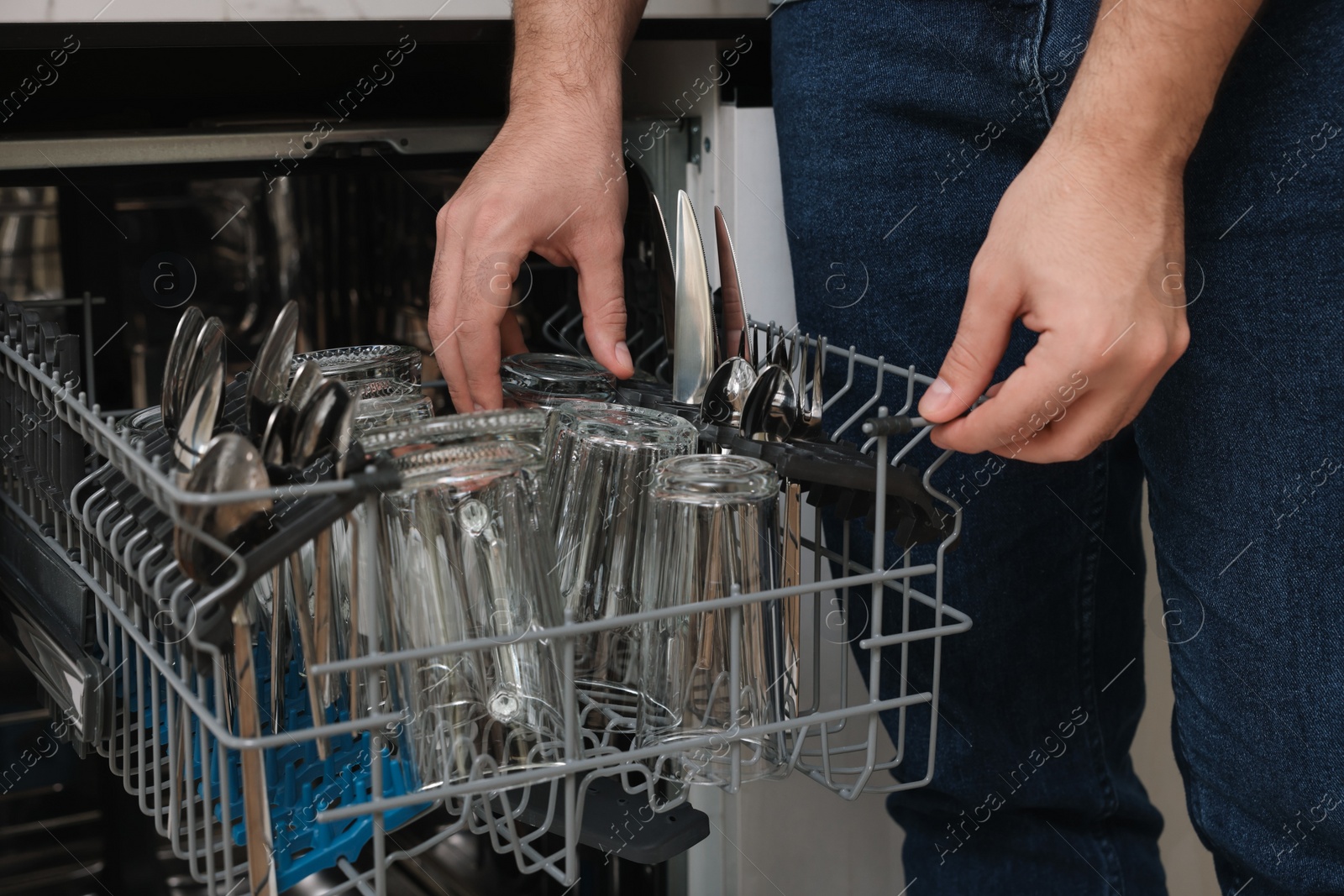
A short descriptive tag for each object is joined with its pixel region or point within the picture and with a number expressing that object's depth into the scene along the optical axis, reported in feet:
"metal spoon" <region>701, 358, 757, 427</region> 4.24
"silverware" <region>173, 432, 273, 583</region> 3.75
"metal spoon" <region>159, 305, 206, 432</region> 4.06
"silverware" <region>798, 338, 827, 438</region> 4.23
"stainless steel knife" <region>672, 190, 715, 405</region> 4.39
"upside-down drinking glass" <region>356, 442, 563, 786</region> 3.96
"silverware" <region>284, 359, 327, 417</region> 3.94
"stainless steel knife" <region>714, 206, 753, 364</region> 4.46
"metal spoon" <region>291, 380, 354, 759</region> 3.86
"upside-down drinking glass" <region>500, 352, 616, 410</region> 4.44
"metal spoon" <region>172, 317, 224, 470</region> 3.93
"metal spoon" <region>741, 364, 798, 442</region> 4.15
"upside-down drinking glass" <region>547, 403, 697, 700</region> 4.19
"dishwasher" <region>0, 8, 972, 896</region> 3.91
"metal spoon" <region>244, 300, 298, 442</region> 4.03
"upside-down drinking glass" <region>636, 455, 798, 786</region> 4.04
